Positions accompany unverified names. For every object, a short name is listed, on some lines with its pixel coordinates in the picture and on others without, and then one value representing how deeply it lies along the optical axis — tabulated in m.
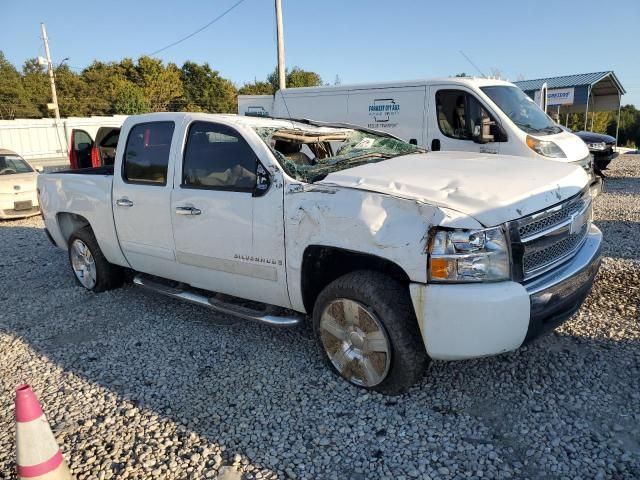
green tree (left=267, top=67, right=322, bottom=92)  54.06
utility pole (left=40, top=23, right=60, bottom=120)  36.00
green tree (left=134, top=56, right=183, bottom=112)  58.34
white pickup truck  2.82
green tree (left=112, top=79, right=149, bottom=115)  49.94
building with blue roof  25.30
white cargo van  7.46
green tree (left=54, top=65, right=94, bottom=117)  56.38
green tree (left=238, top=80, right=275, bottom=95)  60.75
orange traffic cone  2.41
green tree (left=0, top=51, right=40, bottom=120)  54.84
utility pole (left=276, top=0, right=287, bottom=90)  15.41
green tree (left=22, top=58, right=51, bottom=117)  56.81
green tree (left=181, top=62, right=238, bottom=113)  65.94
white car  10.34
